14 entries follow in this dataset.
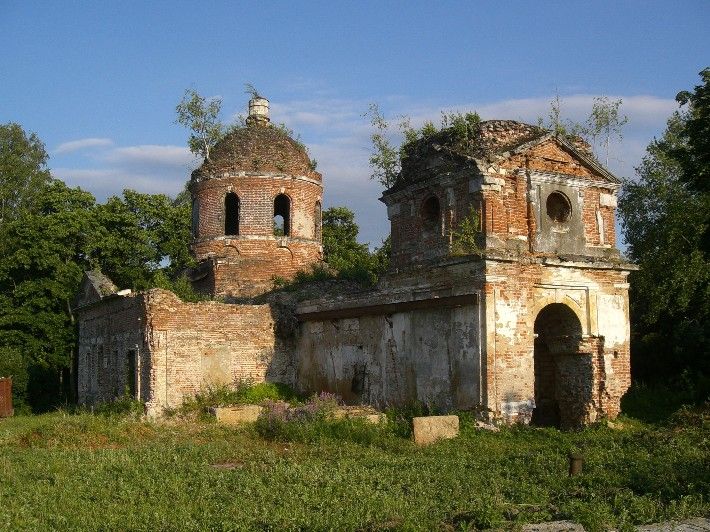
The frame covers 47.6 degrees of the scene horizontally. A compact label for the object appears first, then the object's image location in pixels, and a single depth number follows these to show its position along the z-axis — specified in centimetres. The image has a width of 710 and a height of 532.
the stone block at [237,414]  1653
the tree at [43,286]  2641
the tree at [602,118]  1775
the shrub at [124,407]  1766
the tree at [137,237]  2636
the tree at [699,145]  1506
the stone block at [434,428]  1339
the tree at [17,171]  3294
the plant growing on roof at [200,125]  2498
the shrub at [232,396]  1761
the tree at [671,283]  1781
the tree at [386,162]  1835
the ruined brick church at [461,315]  1448
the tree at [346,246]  2621
